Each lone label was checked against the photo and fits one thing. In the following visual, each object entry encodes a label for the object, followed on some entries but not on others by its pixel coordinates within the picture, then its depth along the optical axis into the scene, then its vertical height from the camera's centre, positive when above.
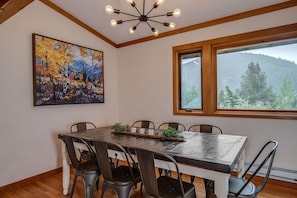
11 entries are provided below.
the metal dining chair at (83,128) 2.81 -0.55
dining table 1.43 -0.48
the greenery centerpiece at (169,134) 2.17 -0.42
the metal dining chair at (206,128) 3.01 -0.52
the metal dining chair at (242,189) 1.58 -0.81
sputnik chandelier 2.14 +0.98
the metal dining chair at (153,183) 1.49 -0.69
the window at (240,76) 2.79 +0.35
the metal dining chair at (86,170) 2.13 -0.81
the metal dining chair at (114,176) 1.84 -0.80
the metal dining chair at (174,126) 3.25 -0.54
